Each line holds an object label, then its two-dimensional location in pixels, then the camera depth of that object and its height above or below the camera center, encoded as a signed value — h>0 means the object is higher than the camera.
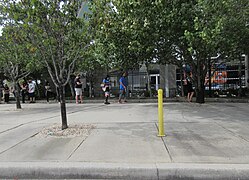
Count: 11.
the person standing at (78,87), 9.76 +0.14
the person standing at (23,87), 11.16 +0.22
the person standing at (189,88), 9.16 -0.08
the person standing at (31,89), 10.81 +0.07
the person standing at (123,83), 9.60 +0.30
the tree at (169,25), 6.13 +2.34
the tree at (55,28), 4.00 +1.51
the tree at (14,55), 4.42 +1.38
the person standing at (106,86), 9.62 +0.15
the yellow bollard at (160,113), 3.89 -0.58
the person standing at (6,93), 12.05 -0.12
